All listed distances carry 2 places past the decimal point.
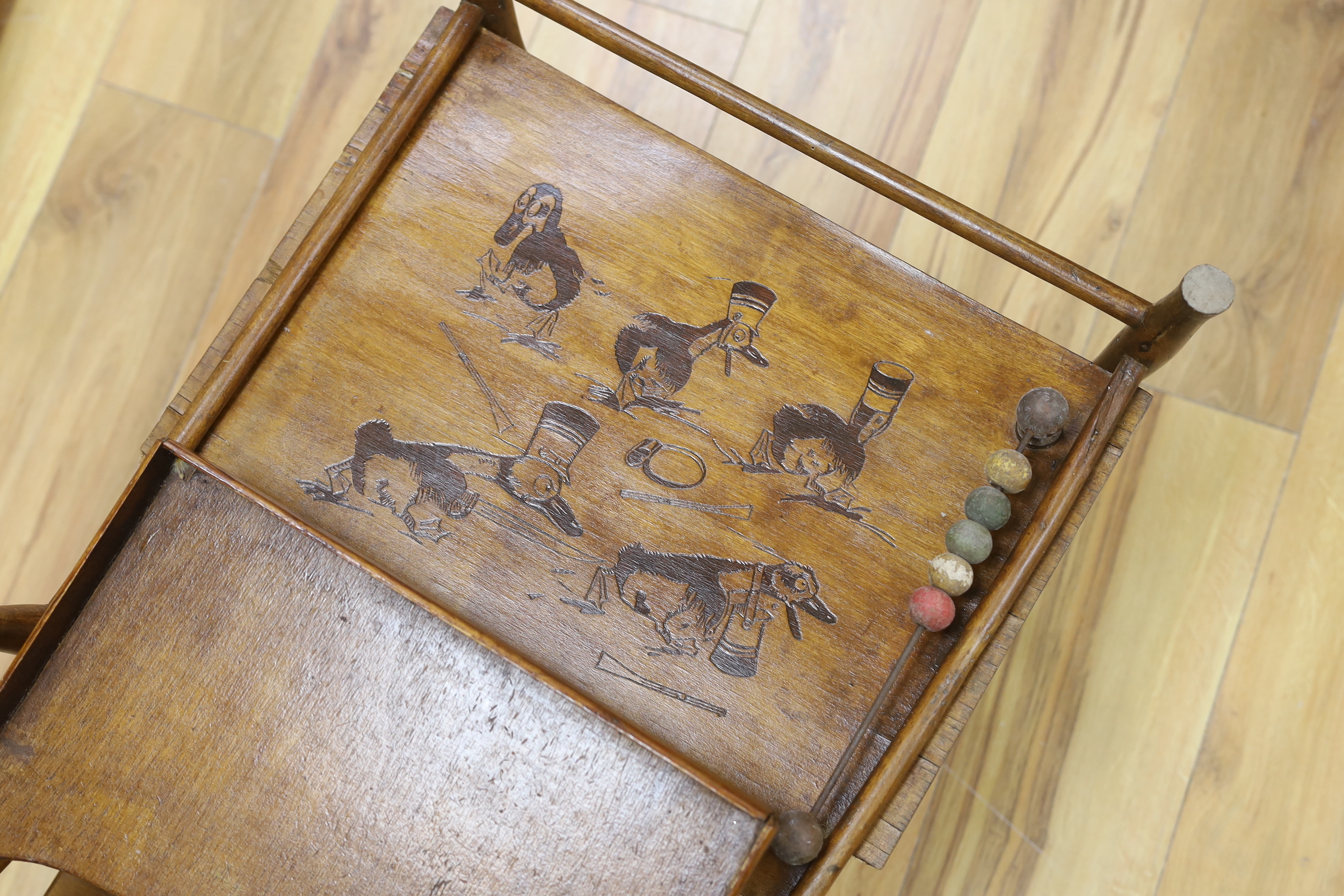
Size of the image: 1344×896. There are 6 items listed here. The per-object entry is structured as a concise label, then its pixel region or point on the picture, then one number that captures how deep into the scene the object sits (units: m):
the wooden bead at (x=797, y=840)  0.78
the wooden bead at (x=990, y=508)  0.88
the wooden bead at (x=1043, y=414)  0.88
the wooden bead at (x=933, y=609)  0.85
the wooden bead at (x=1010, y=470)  0.87
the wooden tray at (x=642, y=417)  0.87
